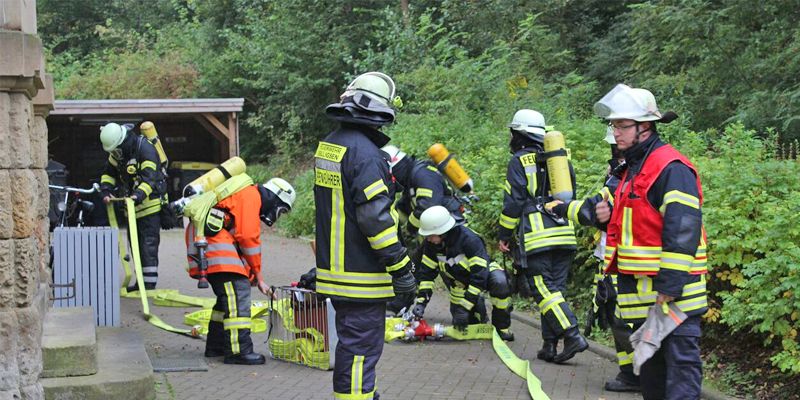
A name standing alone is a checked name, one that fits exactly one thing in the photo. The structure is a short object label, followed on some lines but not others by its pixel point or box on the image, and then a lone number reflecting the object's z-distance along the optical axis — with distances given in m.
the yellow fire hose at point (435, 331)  9.19
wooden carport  22.11
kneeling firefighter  8.69
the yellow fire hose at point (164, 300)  9.80
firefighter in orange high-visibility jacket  8.10
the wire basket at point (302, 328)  7.82
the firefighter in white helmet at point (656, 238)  5.19
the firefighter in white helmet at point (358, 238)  5.59
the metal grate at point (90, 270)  9.03
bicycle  14.65
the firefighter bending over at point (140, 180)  11.54
